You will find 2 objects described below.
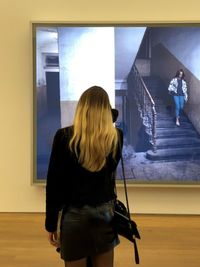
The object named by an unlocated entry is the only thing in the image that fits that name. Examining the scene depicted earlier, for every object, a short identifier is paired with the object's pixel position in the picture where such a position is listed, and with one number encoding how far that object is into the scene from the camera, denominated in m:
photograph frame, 4.19
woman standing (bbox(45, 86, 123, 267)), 1.83
